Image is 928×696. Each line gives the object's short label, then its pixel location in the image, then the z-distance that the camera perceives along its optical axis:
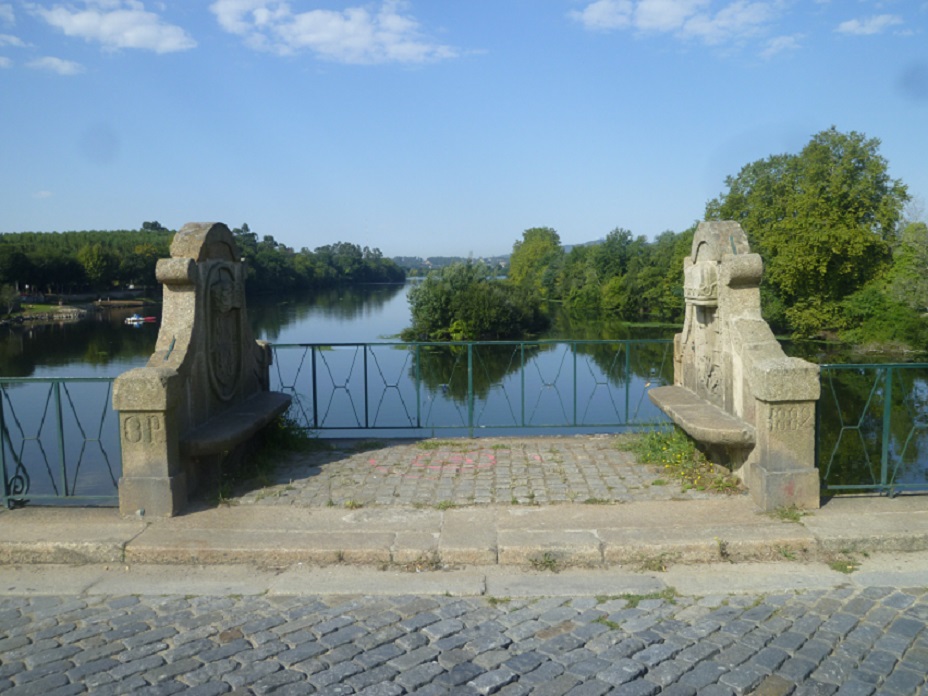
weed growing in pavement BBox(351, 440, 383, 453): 7.42
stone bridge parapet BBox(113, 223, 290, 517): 5.34
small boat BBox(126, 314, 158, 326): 60.06
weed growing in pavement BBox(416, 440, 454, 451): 7.40
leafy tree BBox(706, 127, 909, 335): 37.81
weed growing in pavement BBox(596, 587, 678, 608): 4.22
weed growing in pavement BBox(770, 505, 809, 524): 5.18
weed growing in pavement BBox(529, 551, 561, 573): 4.72
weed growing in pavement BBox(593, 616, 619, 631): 3.92
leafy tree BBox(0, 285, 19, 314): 61.41
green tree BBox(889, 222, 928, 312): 32.78
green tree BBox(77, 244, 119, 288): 81.06
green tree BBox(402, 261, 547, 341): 42.12
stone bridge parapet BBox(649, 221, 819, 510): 5.29
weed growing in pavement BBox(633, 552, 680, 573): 4.68
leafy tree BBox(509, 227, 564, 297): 91.19
